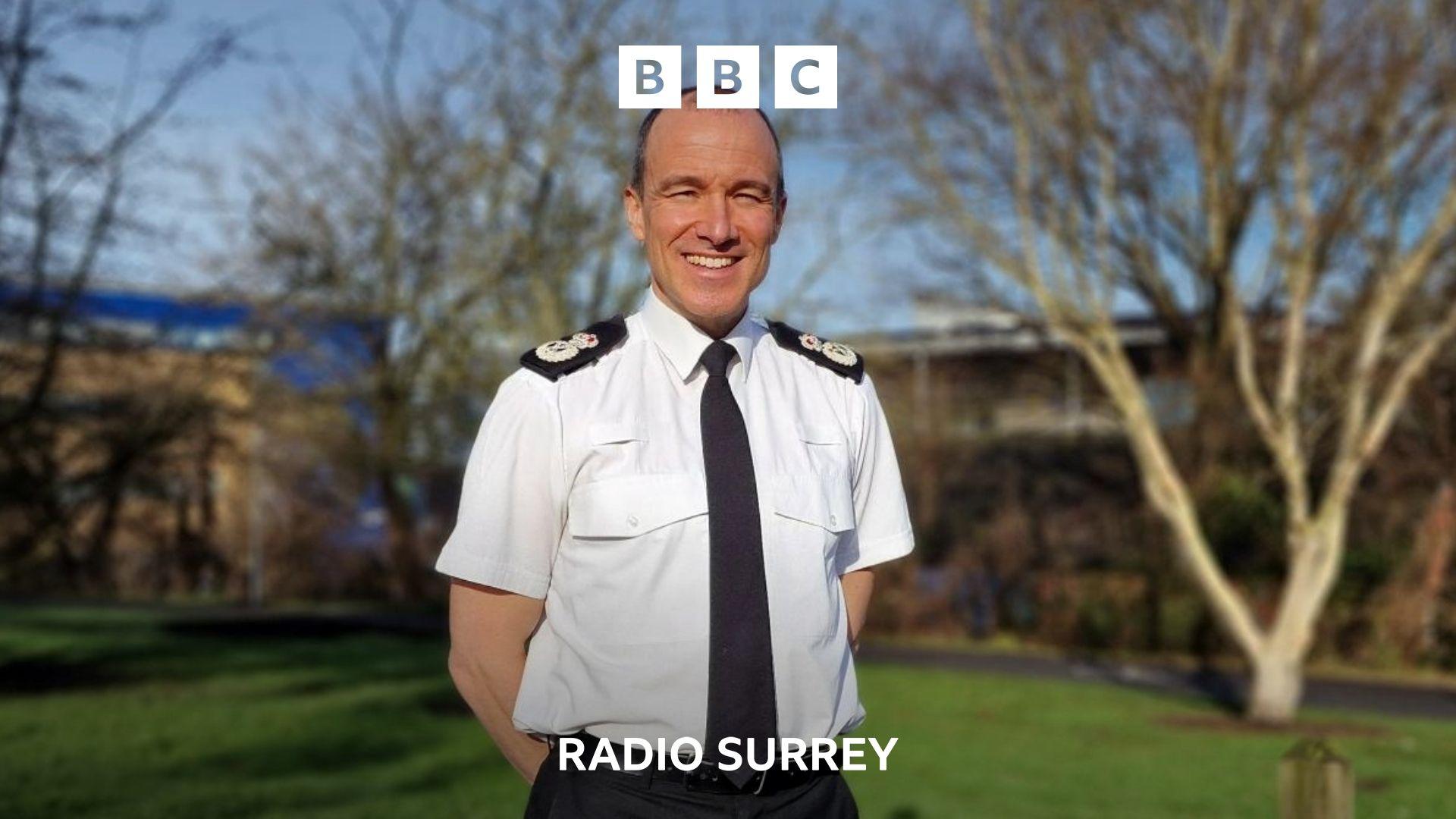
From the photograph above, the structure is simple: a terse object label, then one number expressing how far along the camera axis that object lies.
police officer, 2.70
